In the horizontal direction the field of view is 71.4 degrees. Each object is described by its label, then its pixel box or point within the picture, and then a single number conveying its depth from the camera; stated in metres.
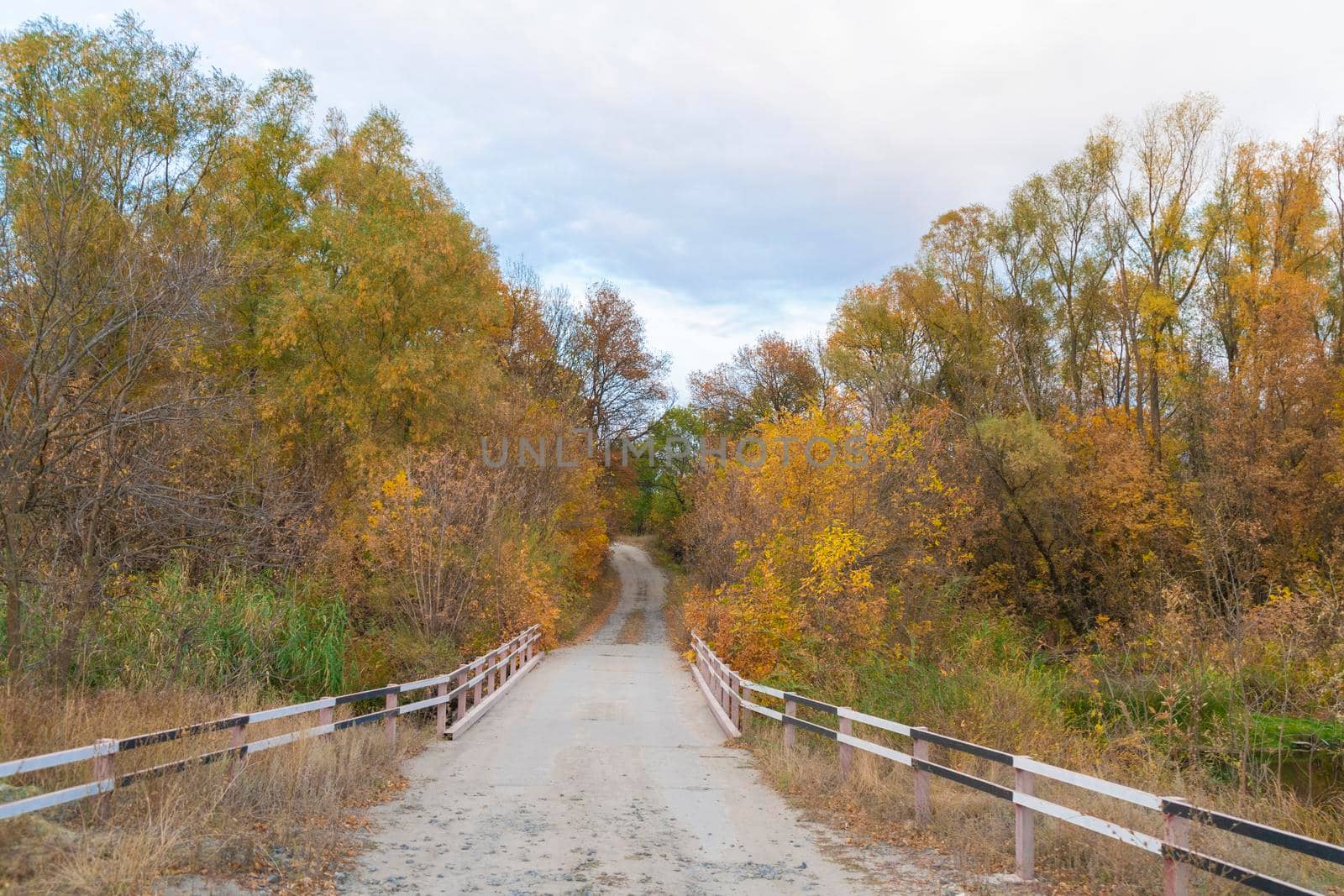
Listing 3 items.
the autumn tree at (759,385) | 53.09
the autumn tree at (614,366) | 50.19
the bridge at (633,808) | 5.88
